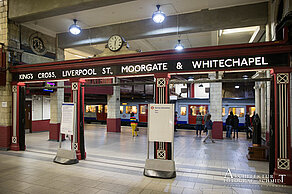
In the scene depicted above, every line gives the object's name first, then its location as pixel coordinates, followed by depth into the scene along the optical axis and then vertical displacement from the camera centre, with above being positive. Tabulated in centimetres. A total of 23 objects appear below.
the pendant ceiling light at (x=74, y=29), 781 +284
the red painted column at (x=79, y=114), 675 -38
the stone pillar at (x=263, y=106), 995 -19
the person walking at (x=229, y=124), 1187 -127
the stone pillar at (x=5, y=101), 801 +8
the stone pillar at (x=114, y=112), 1385 -65
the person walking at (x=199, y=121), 1226 -113
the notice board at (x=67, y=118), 629 -48
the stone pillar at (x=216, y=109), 1159 -39
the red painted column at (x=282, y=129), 477 -62
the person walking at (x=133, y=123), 1200 -122
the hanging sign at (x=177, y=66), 500 +103
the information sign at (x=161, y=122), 527 -51
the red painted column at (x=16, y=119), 798 -63
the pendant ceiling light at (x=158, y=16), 641 +272
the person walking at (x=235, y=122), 1186 -115
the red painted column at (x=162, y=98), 568 +13
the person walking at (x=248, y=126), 1182 -140
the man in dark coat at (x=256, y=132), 703 -104
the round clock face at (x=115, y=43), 676 +197
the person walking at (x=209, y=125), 996 -111
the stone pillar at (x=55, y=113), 1044 -52
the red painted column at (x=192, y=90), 2437 +148
